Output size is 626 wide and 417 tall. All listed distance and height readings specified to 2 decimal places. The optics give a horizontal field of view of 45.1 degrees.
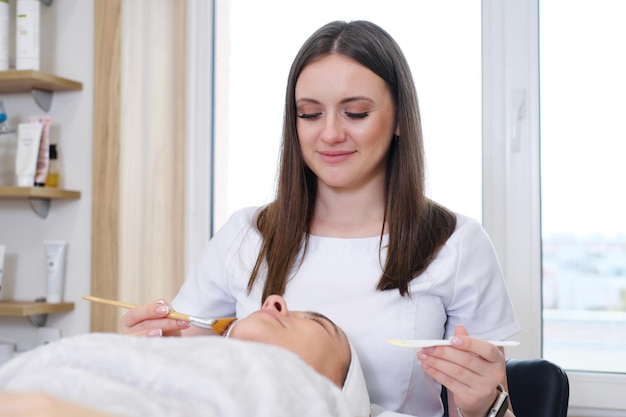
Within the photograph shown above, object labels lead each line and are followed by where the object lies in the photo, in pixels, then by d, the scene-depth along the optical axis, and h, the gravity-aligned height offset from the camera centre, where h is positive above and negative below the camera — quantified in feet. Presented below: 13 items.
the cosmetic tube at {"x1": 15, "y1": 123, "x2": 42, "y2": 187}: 7.02 +0.61
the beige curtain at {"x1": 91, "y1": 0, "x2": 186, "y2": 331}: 7.18 +0.66
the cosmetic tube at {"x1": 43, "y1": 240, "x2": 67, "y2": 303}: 7.22 -0.46
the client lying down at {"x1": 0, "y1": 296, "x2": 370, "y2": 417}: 2.40 -0.55
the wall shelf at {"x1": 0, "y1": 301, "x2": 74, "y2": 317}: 6.86 -0.83
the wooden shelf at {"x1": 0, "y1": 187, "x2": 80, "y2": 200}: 6.89 +0.25
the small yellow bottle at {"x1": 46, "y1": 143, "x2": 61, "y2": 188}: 7.20 +0.47
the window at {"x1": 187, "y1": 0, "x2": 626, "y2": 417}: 6.75 +0.79
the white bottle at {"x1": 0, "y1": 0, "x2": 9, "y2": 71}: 6.97 +1.73
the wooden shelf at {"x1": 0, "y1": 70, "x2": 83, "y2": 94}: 6.90 +1.29
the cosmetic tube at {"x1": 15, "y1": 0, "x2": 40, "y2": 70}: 7.04 +1.74
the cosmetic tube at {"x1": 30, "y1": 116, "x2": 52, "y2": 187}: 7.12 +0.64
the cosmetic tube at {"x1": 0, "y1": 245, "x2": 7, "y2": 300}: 7.07 -0.33
